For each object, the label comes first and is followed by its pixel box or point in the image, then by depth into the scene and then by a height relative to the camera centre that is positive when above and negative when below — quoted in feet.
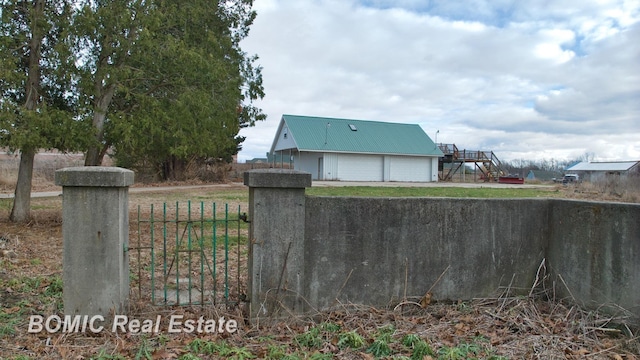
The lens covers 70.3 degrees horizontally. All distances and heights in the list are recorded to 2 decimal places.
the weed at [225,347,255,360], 11.24 -4.45
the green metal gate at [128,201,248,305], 14.76 -3.96
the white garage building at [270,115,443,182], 109.50 +7.09
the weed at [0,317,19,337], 12.19 -4.22
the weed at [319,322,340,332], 13.21 -4.36
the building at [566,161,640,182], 198.39 +6.79
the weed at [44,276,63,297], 15.58 -4.05
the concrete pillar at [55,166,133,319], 12.41 -1.83
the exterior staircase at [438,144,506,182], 136.36 +5.89
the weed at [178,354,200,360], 10.86 -4.35
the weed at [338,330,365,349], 12.10 -4.38
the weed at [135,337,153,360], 11.06 -4.40
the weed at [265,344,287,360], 11.34 -4.45
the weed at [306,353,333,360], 11.28 -4.48
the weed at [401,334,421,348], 12.21 -4.37
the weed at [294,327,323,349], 12.30 -4.46
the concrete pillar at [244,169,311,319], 13.41 -1.82
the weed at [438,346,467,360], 11.41 -4.46
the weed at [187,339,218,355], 11.51 -4.38
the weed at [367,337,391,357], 11.64 -4.43
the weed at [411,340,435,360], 11.48 -4.40
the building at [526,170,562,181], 184.20 +2.25
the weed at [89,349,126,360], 10.90 -4.39
